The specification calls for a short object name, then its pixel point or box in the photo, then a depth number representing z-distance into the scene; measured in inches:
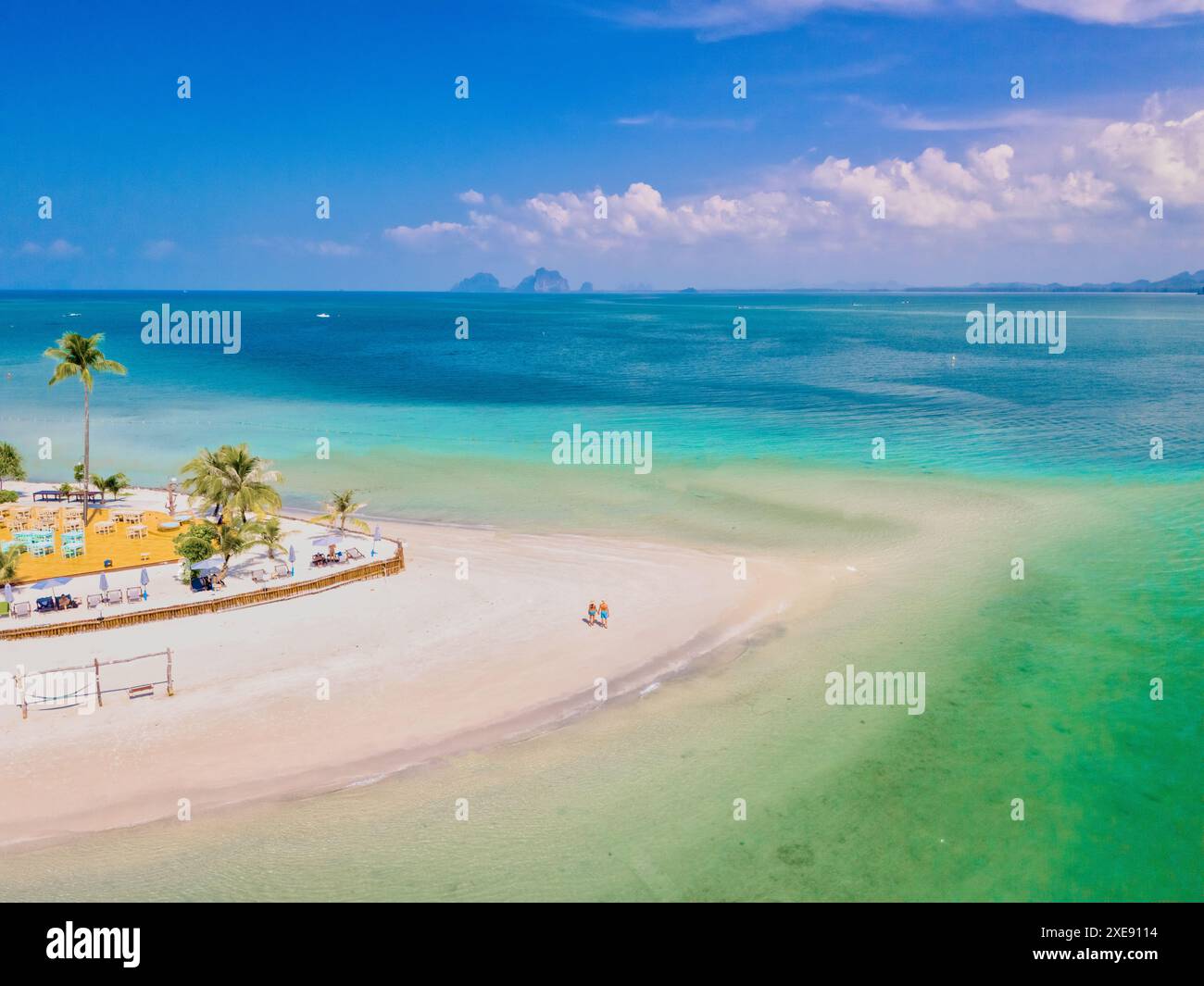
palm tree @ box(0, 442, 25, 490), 1737.2
